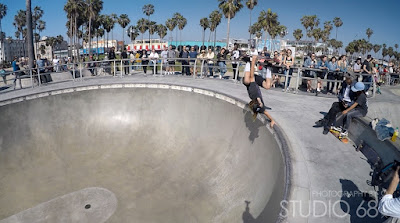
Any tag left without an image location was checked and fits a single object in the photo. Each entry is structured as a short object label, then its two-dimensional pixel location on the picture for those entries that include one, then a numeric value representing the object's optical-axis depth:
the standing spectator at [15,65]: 14.01
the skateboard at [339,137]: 5.79
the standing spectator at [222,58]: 13.49
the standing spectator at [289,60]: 11.34
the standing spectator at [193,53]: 14.15
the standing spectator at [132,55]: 16.10
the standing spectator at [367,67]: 11.15
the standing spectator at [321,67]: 10.92
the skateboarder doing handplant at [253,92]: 6.33
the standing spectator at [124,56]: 15.40
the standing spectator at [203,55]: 14.15
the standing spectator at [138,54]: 16.48
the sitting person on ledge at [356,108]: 5.85
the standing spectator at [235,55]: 14.29
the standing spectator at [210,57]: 14.01
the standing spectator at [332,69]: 10.88
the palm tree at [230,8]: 47.25
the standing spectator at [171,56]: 14.94
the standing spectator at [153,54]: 15.25
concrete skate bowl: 6.07
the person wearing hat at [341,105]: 6.23
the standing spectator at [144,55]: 16.23
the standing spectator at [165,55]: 15.41
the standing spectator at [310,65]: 11.55
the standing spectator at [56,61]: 16.50
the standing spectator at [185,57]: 14.38
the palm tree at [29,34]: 13.09
